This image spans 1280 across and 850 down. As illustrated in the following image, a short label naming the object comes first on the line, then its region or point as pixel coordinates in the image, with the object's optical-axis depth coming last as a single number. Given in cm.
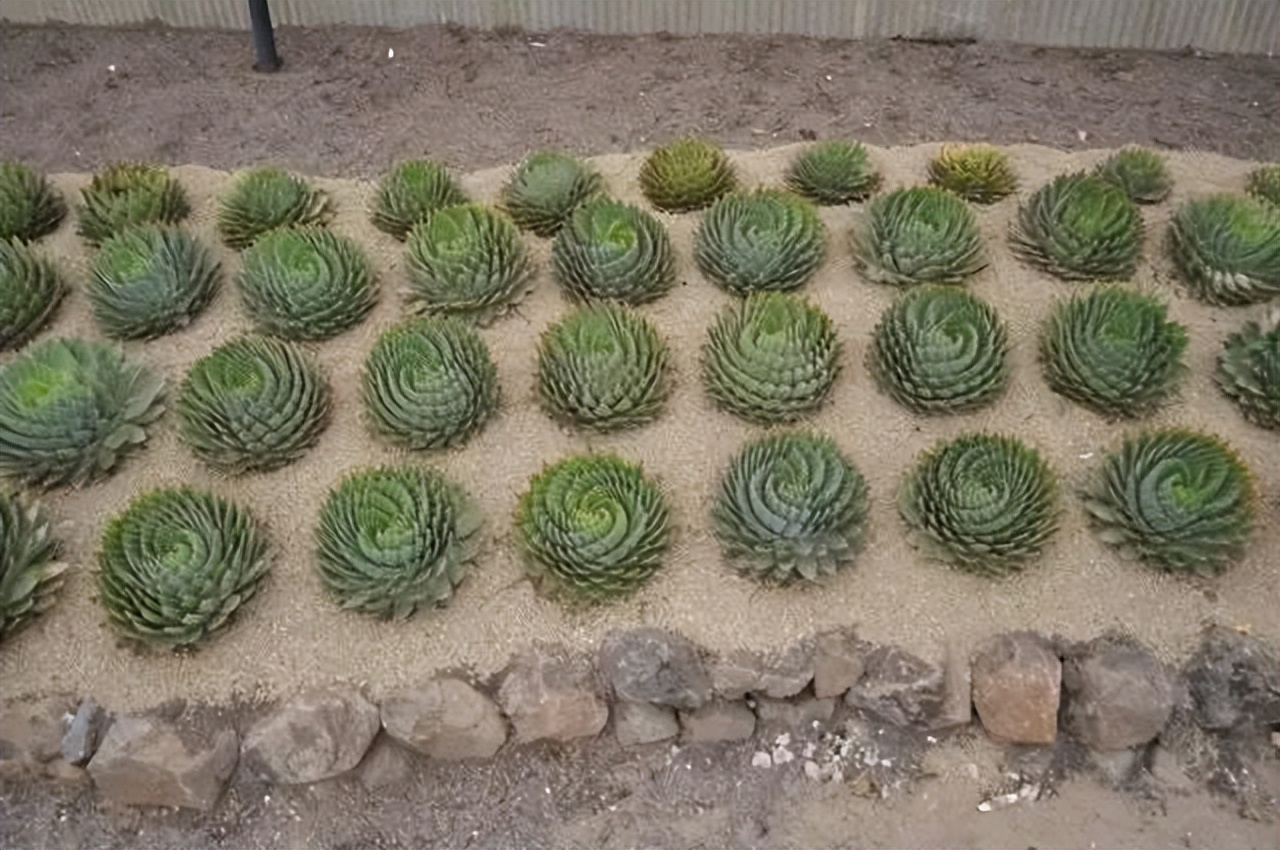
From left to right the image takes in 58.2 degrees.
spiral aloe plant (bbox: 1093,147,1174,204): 394
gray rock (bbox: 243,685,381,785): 290
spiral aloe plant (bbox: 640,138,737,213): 388
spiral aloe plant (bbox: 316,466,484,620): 292
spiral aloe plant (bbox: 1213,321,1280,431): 328
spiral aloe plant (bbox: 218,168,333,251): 385
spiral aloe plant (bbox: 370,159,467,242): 387
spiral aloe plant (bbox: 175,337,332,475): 319
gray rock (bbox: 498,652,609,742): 294
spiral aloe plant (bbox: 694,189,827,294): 356
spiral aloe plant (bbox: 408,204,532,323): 351
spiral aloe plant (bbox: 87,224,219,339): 355
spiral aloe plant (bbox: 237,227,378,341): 349
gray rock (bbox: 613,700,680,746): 304
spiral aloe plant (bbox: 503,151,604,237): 383
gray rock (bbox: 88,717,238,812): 288
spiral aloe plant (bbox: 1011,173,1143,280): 362
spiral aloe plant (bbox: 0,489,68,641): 297
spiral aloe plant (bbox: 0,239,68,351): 359
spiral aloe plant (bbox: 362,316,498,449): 320
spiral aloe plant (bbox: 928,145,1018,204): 396
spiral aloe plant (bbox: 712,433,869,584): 298
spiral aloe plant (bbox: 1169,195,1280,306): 355
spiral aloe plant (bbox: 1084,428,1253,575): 297
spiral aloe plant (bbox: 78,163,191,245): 389
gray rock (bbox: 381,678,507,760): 292
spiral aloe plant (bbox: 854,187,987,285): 360
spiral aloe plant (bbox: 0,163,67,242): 391
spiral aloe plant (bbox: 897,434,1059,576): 298
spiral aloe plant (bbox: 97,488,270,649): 289
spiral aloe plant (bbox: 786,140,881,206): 395
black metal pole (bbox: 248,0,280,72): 516
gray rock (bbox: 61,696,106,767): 290
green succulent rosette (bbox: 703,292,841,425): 326
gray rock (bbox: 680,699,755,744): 305
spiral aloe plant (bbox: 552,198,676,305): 353
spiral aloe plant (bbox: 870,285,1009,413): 327
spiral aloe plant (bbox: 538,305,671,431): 324
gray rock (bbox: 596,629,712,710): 294
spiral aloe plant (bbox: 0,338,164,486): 317
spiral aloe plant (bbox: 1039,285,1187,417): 325
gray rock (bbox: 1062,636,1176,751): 292
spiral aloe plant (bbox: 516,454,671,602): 293
